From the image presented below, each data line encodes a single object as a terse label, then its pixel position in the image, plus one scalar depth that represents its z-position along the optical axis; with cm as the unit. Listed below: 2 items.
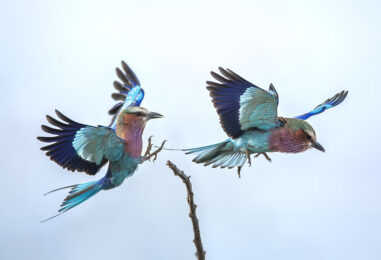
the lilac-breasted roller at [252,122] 920
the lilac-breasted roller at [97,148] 839
